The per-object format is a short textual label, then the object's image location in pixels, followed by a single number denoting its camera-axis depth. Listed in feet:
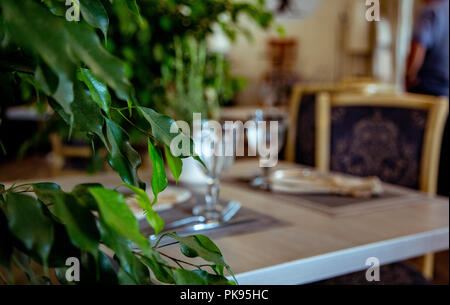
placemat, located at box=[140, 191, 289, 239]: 2.99
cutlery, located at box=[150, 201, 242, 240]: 3.04
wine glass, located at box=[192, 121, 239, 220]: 3.39
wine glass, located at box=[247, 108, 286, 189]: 4.13
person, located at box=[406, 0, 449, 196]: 11.76
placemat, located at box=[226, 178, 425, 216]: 3.59
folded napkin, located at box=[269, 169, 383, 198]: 4.00
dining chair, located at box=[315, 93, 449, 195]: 5.38
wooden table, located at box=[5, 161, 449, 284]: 2.55
